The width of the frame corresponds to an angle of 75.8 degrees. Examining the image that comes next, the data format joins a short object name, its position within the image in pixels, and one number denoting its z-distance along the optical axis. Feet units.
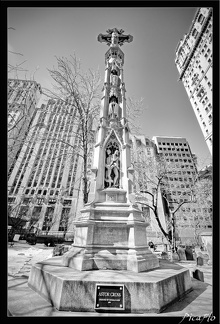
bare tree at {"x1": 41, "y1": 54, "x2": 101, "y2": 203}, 27.55
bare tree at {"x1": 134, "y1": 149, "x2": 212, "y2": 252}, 54.44
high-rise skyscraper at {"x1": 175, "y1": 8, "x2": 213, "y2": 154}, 133.69
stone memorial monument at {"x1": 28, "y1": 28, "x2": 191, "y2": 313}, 8.34
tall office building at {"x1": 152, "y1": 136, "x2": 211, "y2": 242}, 233.14
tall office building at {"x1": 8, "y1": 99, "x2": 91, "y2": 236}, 155.74
